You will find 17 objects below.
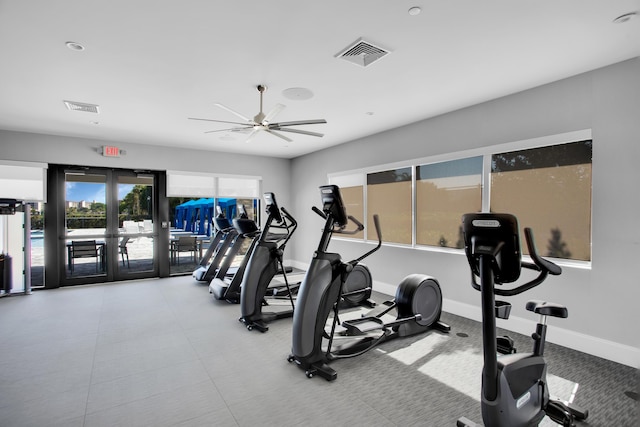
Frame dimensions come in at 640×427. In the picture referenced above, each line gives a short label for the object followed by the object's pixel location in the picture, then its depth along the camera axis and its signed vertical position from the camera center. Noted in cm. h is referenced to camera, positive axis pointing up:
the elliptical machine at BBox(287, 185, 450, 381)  295 -100
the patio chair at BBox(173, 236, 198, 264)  731 -83
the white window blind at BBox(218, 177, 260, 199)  775 +53
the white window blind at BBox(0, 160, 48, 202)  575 +49
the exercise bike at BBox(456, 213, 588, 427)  185 -64
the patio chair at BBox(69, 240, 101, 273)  632 -83
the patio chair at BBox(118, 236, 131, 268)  673 -82
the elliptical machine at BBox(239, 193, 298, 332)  409 -85
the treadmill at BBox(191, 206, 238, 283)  633 -78
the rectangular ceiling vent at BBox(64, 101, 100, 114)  429 +139
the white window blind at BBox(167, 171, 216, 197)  712 +55
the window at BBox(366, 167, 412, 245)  561 +13
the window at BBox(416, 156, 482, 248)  459 +18
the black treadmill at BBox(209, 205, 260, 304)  507 -115
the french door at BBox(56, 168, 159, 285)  629 -35
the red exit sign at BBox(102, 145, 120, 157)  635 +114
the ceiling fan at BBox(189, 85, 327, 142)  367 +102
